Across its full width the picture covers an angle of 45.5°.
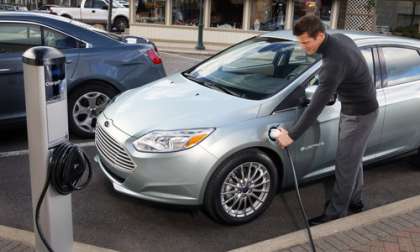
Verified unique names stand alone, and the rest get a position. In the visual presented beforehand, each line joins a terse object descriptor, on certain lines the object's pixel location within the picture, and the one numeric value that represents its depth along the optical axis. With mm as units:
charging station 2395
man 3426
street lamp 17038
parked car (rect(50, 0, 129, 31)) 25766
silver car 3643
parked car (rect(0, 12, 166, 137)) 5395
